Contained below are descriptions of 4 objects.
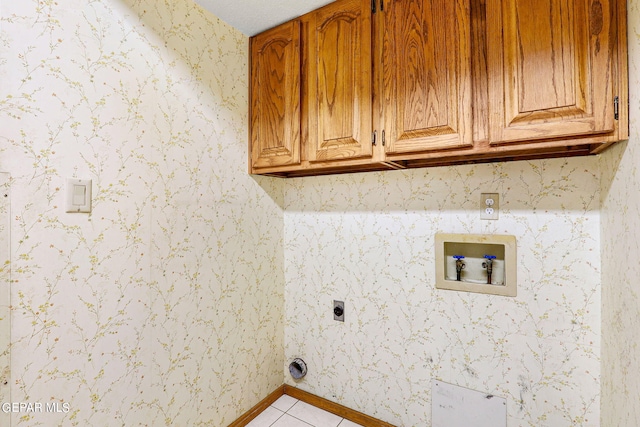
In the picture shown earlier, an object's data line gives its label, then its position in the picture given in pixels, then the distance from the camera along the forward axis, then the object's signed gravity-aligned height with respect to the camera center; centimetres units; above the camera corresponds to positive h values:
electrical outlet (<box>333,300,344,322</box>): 177 -58
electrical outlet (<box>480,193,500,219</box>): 137 +6
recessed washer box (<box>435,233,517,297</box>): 134 -22
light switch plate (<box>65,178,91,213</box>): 99 +7
